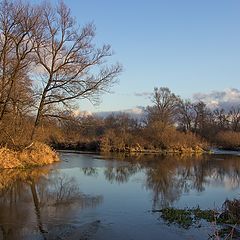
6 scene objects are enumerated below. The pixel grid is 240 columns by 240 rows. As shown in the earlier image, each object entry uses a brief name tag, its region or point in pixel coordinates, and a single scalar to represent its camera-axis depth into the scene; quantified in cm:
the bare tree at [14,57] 2541
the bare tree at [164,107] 6512
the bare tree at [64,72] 2966
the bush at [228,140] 6638
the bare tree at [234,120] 8878
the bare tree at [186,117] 8200
